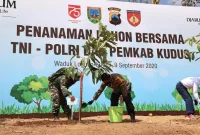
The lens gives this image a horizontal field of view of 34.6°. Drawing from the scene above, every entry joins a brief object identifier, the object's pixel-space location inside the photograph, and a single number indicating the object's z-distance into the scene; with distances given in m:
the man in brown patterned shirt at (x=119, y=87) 6.24
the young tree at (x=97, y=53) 6.04
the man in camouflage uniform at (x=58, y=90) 6.51
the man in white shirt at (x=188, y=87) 6.98
